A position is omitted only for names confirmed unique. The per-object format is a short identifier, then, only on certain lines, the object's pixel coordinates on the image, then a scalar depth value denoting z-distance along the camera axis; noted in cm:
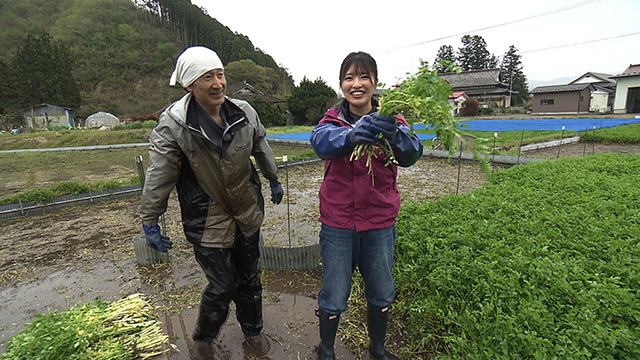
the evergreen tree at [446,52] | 5901
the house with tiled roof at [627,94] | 2789
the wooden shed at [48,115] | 3036
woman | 174
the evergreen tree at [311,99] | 2559
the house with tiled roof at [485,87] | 3906
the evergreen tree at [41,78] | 3325
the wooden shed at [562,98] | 3209
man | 185
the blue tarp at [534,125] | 1733
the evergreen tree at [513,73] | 4925
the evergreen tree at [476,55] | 5512
